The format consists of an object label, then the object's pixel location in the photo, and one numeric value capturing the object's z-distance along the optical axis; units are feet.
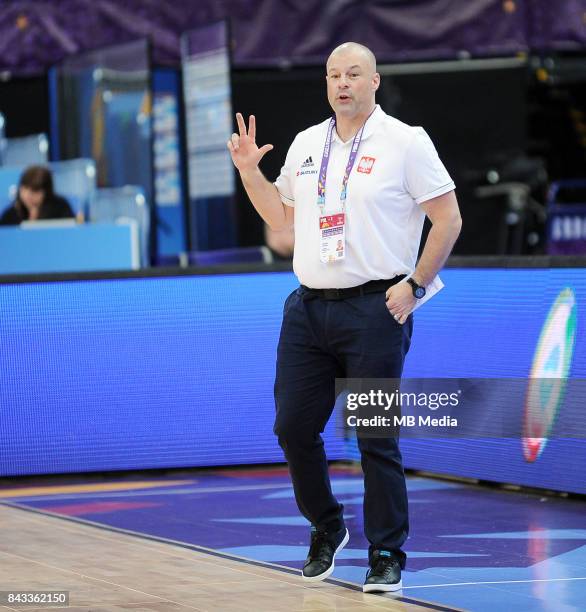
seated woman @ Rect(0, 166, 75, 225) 77.66
